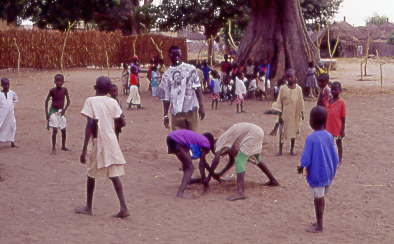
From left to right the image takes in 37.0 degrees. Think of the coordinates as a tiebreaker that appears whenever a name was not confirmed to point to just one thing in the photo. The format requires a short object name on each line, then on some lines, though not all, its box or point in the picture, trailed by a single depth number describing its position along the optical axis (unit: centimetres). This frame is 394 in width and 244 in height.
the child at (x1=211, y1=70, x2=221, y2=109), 1573
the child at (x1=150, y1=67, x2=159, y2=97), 1804
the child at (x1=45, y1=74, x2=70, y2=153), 905
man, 754
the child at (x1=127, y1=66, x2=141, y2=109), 1528
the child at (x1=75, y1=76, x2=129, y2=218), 567
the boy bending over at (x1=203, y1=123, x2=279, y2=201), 657
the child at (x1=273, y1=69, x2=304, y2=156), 889
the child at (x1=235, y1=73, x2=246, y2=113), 1462
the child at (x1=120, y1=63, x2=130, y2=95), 1869
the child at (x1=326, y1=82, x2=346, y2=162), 789
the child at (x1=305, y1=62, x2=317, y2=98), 1766
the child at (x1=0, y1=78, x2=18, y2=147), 977
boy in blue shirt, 531
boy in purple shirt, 663
